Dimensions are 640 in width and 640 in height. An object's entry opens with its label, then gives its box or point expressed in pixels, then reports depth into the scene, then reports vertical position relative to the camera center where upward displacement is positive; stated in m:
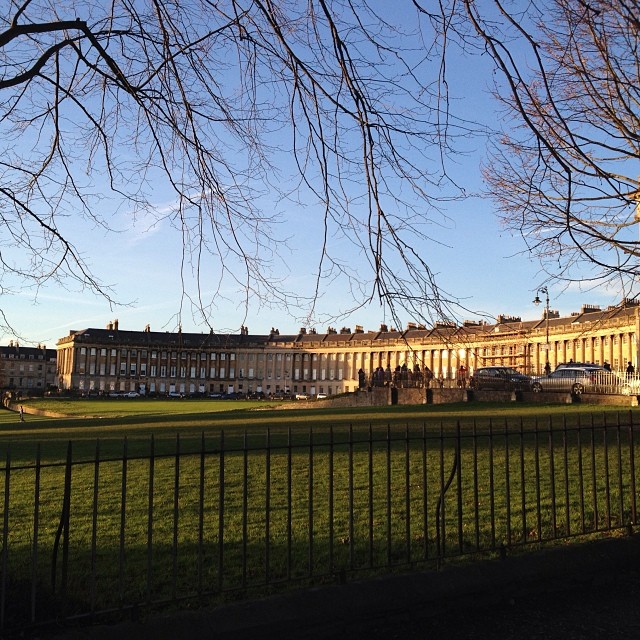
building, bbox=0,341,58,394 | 164.12 +0.96
